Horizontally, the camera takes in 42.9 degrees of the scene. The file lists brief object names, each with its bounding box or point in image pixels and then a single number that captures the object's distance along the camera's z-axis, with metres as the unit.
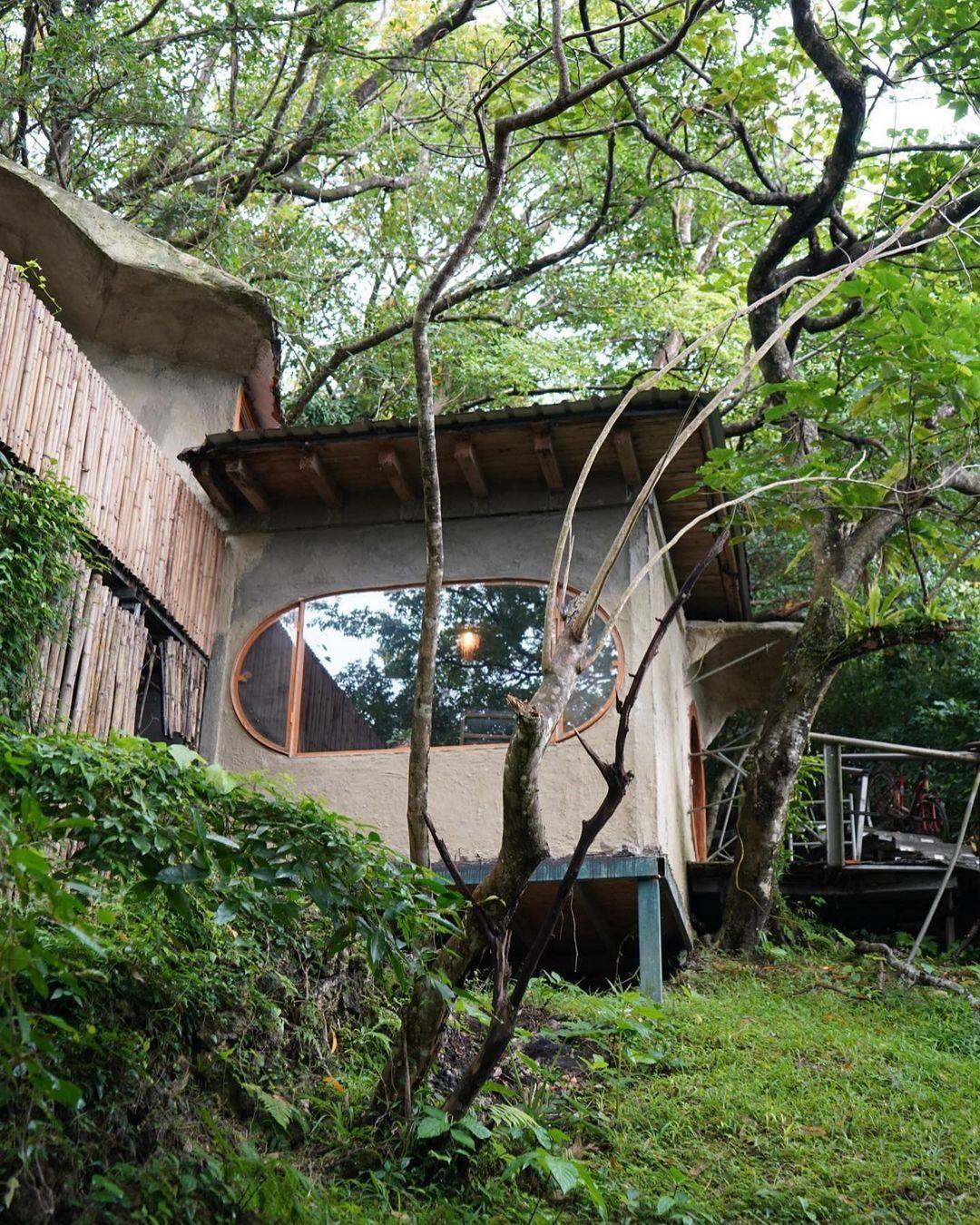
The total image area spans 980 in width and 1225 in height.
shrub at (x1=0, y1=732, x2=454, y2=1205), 3.47
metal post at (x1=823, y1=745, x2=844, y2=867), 10.62
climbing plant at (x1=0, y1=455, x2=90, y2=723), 6.84
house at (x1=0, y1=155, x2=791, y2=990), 8.76
